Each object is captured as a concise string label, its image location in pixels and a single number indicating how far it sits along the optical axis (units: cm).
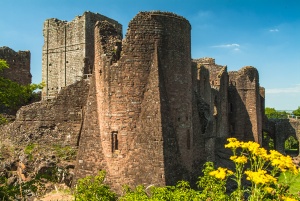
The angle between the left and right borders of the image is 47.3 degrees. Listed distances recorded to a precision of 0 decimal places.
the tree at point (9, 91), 1518
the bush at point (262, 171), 613
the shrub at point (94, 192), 870
